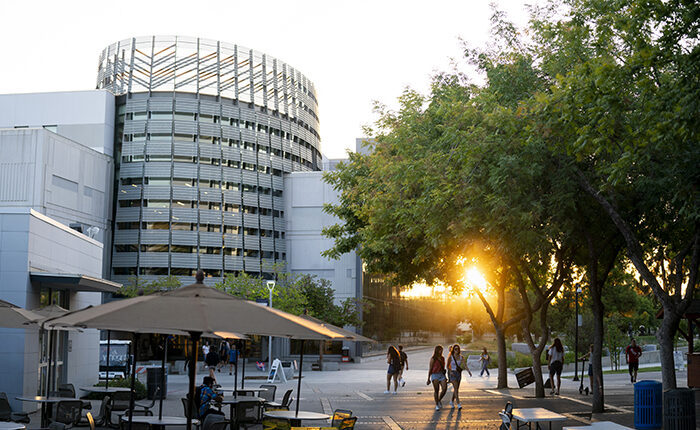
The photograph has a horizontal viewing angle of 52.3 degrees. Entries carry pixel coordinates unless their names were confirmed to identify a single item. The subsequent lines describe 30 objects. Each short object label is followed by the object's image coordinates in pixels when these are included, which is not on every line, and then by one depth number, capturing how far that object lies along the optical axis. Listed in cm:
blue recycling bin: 1619
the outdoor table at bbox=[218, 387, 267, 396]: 1892
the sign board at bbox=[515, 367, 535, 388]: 2797
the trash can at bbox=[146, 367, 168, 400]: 2366
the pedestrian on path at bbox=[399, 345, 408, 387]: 3075
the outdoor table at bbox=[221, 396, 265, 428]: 1552
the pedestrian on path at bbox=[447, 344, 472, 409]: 2117
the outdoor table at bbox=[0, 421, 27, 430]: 1032
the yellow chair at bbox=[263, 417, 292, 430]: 1260
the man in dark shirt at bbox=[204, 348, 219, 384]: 3317
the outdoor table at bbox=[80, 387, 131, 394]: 1775
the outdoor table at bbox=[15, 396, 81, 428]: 1509
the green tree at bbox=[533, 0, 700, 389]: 1139
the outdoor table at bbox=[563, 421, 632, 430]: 1123
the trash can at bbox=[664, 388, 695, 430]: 1447
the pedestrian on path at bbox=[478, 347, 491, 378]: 4119
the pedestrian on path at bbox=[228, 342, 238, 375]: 4288
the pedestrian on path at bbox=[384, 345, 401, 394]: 2715
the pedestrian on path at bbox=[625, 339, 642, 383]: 3228
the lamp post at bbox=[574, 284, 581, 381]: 3401
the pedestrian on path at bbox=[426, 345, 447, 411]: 2130
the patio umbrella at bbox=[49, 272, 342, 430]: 718
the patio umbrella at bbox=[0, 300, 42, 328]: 1395
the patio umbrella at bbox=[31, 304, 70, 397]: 1623
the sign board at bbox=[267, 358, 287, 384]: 3566
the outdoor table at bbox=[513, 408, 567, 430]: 1224
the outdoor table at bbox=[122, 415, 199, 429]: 1204
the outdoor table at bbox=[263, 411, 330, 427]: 1345
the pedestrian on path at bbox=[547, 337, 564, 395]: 2659
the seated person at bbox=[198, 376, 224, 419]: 1381
